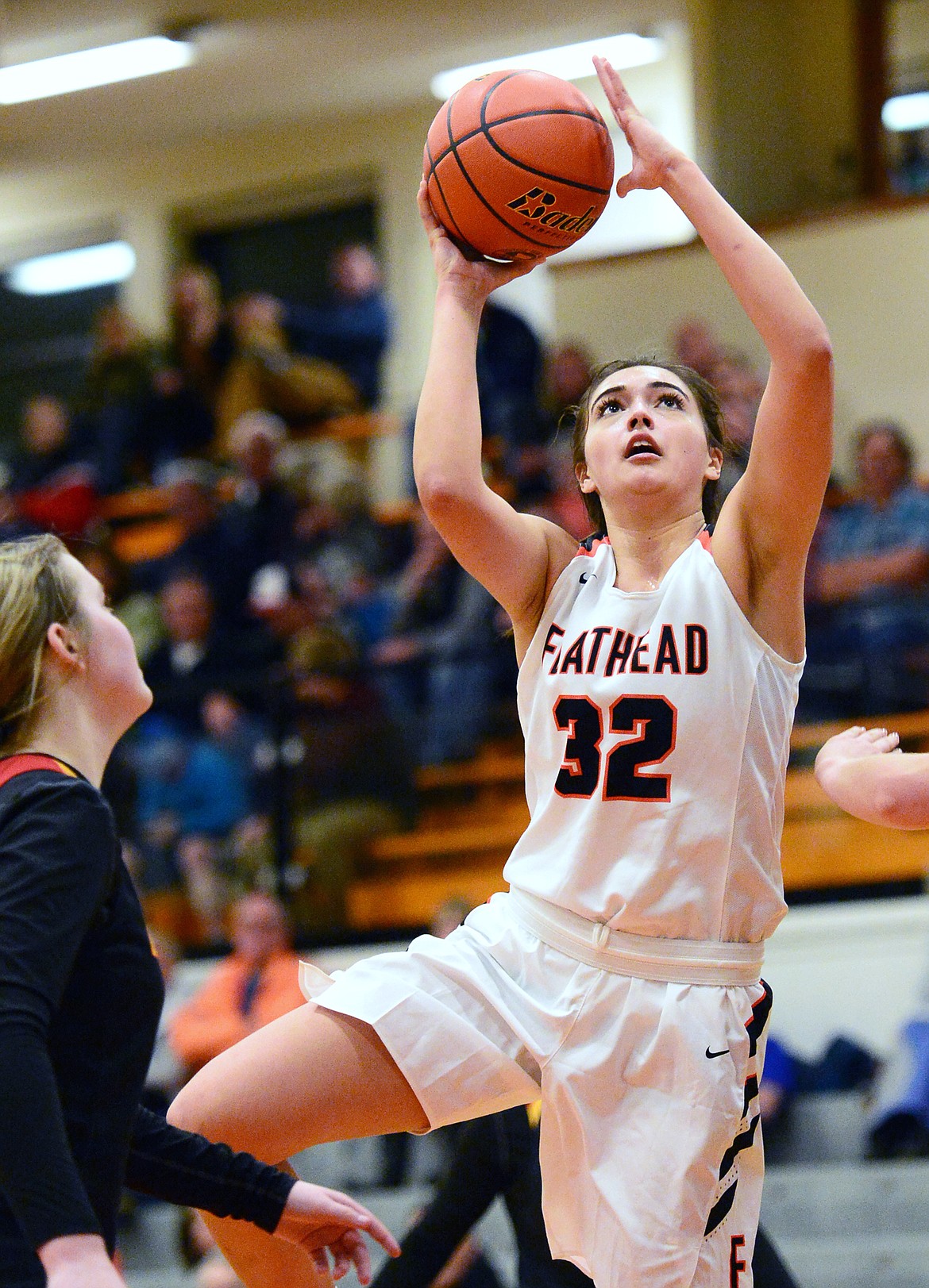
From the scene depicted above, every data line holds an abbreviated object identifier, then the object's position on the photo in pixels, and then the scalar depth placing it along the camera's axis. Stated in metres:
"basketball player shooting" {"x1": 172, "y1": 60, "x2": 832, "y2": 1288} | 5.21
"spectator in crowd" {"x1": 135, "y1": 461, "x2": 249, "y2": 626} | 16.55
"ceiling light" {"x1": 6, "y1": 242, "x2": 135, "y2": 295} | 25.86
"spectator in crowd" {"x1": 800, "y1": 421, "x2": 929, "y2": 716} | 13.29
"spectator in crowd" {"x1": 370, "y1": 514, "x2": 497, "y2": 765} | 14.29
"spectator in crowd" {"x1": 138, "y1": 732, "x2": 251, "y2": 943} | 14.40
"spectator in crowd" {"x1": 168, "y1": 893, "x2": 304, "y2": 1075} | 13.16
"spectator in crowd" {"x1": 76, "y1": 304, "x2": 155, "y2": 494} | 21.47
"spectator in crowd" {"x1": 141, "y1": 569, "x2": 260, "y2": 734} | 15.04
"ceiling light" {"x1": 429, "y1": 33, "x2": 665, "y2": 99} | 20.95
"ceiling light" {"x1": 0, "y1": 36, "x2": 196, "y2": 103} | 21.14
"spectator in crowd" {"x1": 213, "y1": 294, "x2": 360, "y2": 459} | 20.97
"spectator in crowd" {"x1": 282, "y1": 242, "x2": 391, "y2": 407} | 21.77
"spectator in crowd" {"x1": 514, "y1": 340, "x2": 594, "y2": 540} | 15.38
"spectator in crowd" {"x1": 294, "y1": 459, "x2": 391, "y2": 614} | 16.12
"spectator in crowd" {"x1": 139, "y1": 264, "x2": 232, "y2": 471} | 21.16
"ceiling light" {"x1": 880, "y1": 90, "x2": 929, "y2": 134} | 20.45
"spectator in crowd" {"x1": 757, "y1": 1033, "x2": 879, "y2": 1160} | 11.88
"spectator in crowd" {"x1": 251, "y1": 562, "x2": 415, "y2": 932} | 14.16
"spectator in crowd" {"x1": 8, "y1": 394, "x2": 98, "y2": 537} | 20.17
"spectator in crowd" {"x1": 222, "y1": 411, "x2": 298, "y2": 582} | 16.70
